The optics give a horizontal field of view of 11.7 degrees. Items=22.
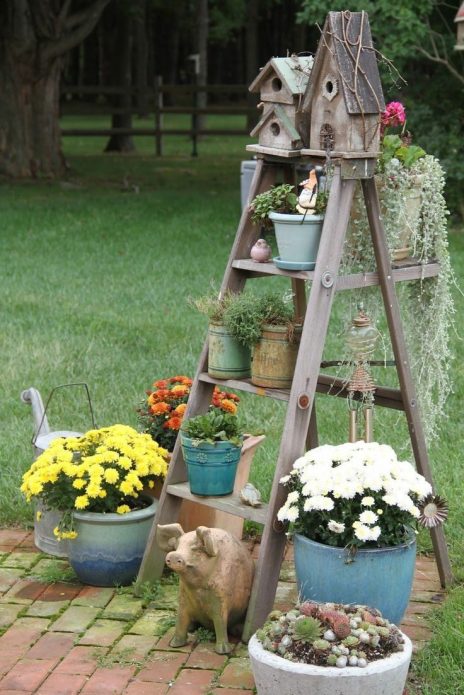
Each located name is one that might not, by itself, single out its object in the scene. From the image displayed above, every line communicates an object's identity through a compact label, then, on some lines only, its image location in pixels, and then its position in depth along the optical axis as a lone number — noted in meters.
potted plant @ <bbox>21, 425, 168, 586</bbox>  9.43
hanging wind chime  9.05
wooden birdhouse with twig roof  8.32
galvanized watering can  10.11
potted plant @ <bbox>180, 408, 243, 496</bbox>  8.87
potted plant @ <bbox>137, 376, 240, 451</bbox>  10.17
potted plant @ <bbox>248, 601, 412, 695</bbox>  6.85
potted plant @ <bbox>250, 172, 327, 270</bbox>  8.44
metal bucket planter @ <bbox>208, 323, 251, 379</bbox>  8.96
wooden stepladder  8.37
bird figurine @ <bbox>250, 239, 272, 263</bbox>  8.88
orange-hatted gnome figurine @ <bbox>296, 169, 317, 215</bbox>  8.47
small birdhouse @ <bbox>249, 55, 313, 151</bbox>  8.77
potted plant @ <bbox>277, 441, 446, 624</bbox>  7.91
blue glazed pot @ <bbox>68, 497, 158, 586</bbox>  9.47
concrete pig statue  8.21
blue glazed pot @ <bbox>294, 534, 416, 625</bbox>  7.94
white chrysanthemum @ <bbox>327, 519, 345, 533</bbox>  7.85
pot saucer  8.45
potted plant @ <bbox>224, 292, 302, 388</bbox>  8.68
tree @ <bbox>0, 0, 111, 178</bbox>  35.25
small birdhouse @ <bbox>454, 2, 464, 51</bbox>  22.03
